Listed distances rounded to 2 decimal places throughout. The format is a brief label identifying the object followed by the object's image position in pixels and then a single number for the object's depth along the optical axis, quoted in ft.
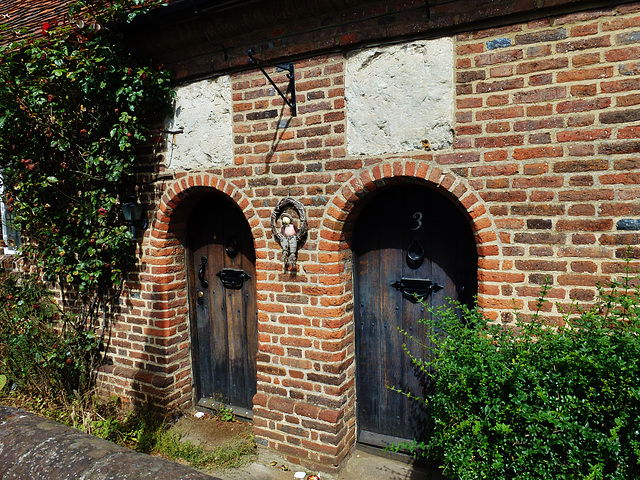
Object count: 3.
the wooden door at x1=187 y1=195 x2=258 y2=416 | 14.17
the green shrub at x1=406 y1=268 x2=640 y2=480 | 6.93
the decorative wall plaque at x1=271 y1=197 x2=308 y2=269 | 11.65
